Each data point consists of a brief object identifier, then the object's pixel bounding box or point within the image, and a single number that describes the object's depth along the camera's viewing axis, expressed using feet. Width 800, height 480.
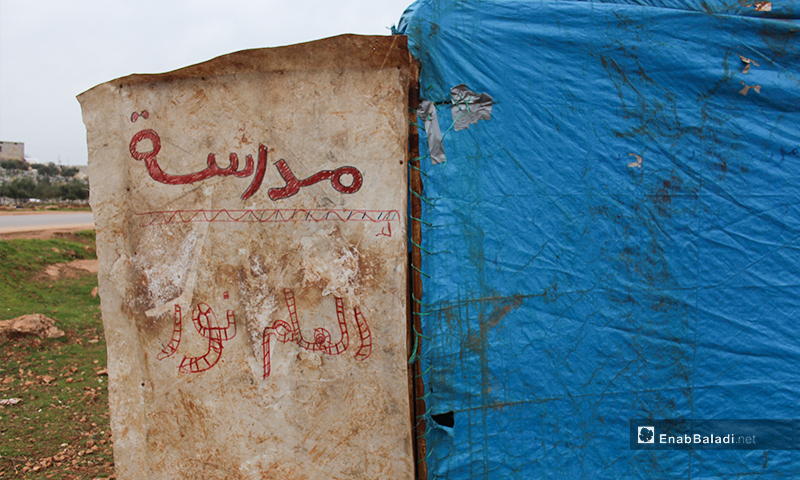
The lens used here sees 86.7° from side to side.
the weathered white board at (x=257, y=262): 5.92
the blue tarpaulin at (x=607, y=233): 5.93
